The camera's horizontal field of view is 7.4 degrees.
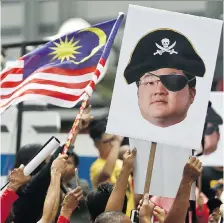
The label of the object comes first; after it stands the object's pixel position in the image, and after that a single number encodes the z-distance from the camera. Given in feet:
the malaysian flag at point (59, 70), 42.85
